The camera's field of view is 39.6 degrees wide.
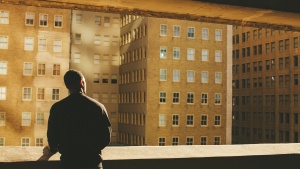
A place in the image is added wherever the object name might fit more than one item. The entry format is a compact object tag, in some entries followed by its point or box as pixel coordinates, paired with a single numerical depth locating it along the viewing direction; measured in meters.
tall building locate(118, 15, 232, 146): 57.16
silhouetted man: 3.16
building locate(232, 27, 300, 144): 68.38
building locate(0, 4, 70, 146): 50.53
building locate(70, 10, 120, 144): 63.44
